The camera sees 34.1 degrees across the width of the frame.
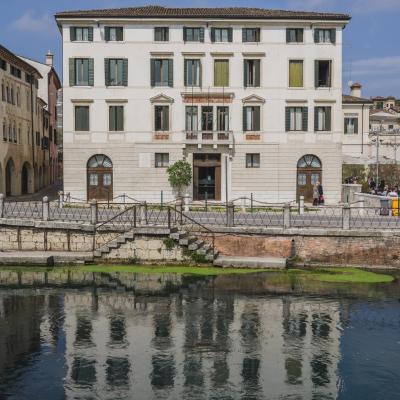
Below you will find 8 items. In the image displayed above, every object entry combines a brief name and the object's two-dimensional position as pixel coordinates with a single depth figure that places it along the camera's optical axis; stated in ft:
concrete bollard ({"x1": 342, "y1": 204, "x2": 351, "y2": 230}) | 96.27
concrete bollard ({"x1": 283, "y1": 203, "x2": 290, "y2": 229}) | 97.19
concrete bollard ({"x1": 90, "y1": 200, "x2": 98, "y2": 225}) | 101.60
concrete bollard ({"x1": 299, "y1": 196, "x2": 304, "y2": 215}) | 123.13
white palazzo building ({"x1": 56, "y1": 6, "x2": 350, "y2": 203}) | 157.89
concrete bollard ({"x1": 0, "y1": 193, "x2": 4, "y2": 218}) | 106.11
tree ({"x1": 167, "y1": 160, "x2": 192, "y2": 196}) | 155.53
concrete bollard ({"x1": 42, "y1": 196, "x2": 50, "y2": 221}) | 103.35
